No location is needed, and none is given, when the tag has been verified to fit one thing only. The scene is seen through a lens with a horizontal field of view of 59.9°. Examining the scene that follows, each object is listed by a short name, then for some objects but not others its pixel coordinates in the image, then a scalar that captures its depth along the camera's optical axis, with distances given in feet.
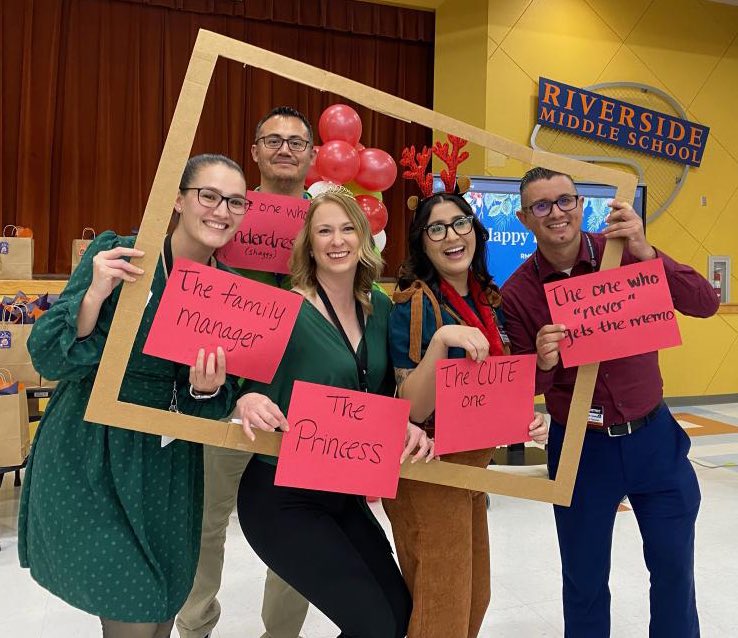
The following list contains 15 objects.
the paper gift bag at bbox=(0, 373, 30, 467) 9.28
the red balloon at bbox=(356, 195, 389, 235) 11.90
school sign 18.69
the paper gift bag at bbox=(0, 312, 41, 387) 10.64
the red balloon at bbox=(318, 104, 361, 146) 12.83
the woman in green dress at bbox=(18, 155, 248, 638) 3.93
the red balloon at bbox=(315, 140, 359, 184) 11.89
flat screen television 12.97
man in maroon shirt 5.14
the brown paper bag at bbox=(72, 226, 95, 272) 13.28
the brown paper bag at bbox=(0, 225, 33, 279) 12.59
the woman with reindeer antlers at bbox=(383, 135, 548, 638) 4.26
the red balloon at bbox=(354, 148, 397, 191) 12.32
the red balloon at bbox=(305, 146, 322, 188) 12.21
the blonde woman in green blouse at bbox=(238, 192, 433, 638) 4.20
